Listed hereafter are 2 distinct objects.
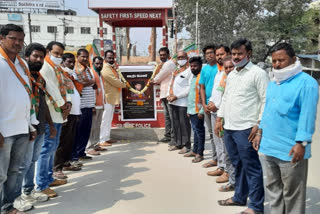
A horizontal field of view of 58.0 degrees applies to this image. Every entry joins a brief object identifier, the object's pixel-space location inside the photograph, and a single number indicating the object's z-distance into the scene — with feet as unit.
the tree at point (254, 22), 78.02
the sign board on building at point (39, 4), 149.89
